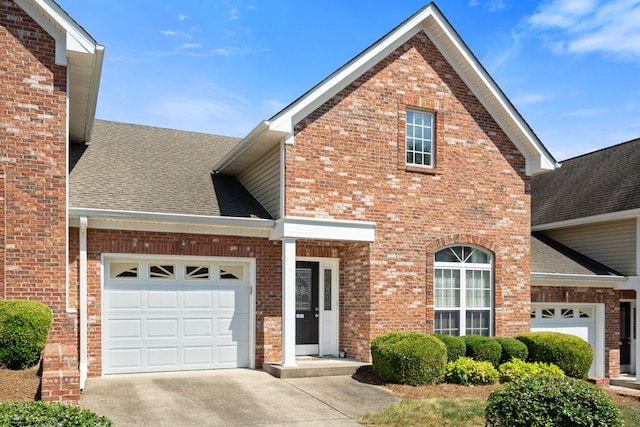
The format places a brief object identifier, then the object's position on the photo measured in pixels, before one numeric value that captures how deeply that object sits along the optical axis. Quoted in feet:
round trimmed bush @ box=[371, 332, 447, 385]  38.58
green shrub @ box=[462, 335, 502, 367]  43.16
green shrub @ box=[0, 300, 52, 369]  29.07
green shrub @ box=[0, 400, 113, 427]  16.28
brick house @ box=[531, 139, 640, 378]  58.13
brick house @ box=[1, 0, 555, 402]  34.47
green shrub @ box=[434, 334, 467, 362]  42.52
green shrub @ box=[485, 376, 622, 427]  23.56
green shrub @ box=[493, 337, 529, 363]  44.62
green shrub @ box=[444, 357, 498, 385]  40.45
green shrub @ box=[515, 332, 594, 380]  45.09
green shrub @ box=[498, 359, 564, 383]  42.14
